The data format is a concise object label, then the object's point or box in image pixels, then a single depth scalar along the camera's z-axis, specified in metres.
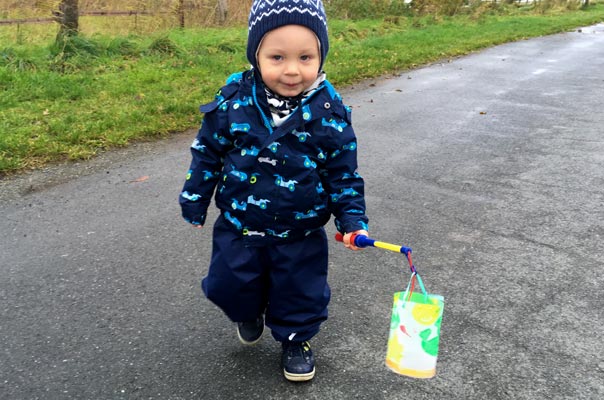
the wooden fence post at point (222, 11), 14.85
